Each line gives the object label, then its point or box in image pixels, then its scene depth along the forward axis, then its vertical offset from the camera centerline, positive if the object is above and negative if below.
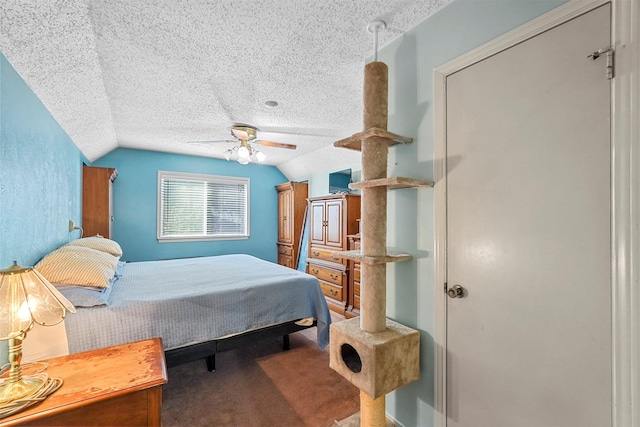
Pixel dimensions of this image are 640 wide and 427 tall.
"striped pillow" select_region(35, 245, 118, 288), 1.86 -0.38
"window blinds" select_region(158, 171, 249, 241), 4.65 +0.13
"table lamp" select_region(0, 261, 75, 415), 1.04 -0.39
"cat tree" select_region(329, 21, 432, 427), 1.51 -0.24
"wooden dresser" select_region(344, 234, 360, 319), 3.67 -0.93
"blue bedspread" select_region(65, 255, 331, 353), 1.84 -0.70
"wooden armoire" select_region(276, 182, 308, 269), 5.16 -0.09
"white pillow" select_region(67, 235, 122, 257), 2.77 -0.31
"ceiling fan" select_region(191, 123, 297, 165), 3.22 +0.88
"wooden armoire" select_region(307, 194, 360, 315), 3.88 -0.35
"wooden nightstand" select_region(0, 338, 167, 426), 1.06 -0.72
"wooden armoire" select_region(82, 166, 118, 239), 3.49 +0.17
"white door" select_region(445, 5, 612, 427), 1.03 -0.08
